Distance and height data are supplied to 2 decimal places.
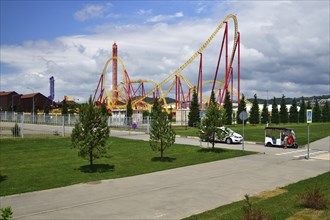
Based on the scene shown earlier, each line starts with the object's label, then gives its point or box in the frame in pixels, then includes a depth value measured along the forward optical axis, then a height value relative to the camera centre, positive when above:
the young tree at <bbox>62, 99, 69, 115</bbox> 84.79 +1.74
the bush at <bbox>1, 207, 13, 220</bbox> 3.32 -0.95
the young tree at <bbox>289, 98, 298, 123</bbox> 73.81 +0.22
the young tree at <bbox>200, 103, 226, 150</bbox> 24.78 -0.49
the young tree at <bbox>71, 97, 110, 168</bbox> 16.97 -0.88
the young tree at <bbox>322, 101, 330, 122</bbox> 84.12 +0.72
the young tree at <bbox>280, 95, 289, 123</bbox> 71.54 +0.21
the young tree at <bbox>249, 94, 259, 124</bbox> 65.38 +0.59
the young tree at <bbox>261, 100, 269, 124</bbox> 70.06 +0.02
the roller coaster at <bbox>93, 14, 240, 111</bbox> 76.82 +8.61
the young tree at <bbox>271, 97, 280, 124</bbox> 69.31 +0.01
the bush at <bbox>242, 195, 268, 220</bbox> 6.52 -1.93
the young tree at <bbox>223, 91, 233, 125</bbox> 63.53 +2.08
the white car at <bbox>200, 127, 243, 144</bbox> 31.88 -2.14
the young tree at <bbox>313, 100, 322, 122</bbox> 82.75 -0.01
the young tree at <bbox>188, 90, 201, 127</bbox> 63.22 +0.79
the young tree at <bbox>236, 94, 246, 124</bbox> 64.11 +1.73
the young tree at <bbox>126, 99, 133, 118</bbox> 73.69 +1.09
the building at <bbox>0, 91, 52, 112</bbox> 109.75 +4.79
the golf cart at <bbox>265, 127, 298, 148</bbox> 28.97 -2.06
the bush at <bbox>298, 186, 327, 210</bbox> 8.98 -2.28
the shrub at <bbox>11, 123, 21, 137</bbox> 31.61 -1.42
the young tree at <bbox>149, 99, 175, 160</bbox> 20.67 -1.01
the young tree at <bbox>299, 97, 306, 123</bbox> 76.31 +0.22
